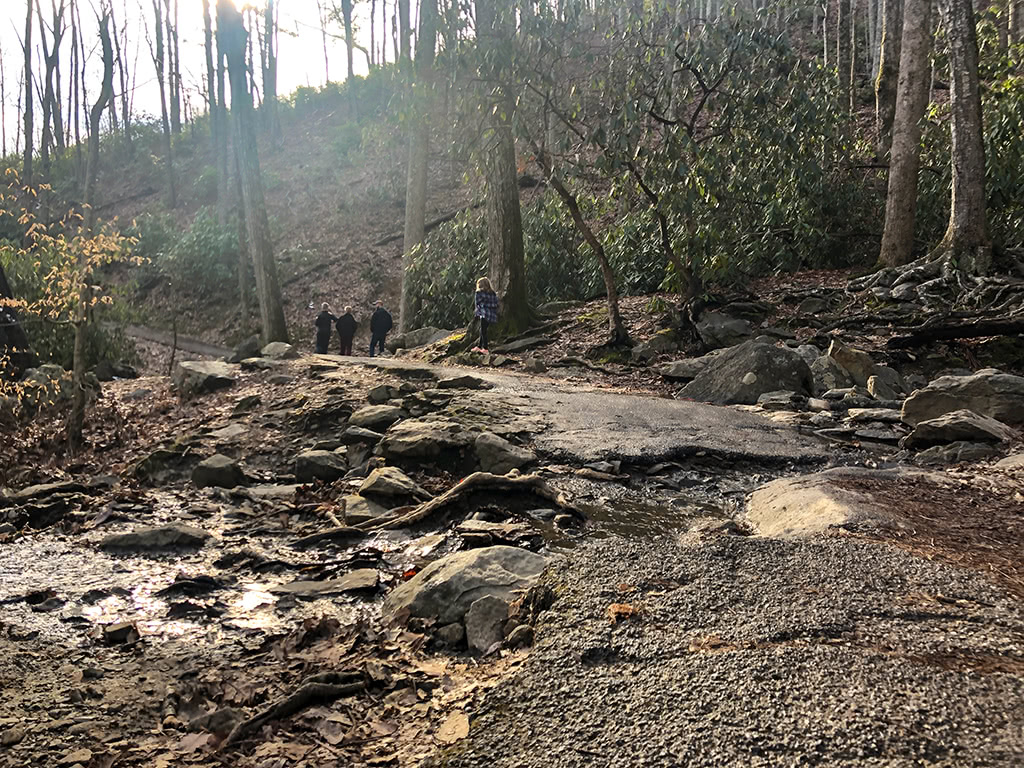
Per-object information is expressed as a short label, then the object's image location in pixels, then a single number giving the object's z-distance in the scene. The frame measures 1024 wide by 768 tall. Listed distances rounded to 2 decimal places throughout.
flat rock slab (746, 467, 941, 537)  3.95
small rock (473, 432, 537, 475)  6.03
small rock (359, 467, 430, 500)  5.78
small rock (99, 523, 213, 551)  5.12
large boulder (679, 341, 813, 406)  8.84
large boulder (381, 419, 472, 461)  6.60
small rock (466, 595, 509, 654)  3.14
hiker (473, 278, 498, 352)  13.22
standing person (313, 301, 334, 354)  16.91
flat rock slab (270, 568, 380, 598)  4.16
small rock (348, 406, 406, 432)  7.67
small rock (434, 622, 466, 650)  3.24
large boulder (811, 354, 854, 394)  9.02
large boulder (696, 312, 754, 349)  11.68
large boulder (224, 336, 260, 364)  13.53
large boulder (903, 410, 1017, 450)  6.11
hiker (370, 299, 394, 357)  17.25
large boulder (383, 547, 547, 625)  3.47
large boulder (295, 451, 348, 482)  6.88
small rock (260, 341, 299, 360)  11.94
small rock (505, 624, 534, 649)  2.95
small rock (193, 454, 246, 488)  6.85
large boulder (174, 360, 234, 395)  10.05
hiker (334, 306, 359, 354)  17.06
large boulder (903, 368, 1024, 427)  6.82
